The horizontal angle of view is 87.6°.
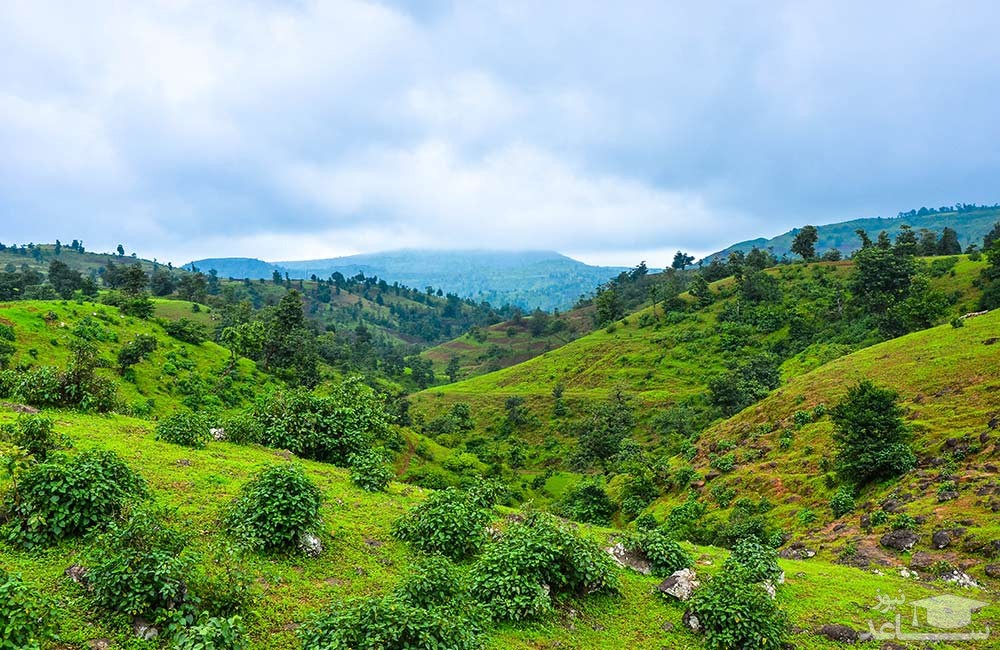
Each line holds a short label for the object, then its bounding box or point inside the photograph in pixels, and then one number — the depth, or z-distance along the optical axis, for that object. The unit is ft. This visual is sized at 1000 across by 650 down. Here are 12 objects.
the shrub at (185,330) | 212.15
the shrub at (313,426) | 71.92
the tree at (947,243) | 381.19
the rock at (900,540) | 64.23
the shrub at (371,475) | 59.72
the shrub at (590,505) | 134.72
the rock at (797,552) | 71.74
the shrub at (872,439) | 88.69
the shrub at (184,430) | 60.90
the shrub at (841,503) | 86.43
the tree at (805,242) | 376.07
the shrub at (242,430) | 69.51
